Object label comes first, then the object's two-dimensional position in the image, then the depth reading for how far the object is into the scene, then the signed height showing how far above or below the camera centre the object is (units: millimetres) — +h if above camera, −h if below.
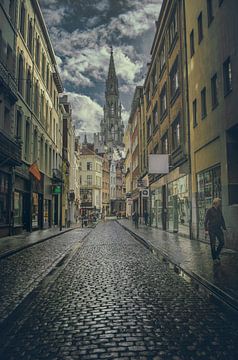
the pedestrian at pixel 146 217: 40078 -652
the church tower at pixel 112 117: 154000 +37087
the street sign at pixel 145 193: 30423 +1369
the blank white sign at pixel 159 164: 25141 +2971
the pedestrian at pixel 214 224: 11156 -414
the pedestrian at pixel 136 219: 36025 -752
